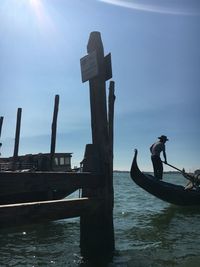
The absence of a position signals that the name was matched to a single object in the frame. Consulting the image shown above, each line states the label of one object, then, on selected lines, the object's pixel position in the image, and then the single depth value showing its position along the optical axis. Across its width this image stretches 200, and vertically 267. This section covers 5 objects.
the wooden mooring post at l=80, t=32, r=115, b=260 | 2.96
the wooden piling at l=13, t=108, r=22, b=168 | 9.16
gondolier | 7.65
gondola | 7.56
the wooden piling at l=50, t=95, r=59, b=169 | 8.26
